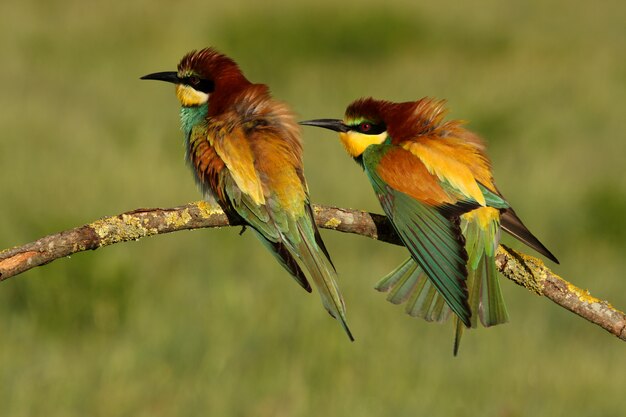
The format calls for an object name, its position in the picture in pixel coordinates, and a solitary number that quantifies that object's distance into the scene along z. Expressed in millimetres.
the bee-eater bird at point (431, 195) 5355
